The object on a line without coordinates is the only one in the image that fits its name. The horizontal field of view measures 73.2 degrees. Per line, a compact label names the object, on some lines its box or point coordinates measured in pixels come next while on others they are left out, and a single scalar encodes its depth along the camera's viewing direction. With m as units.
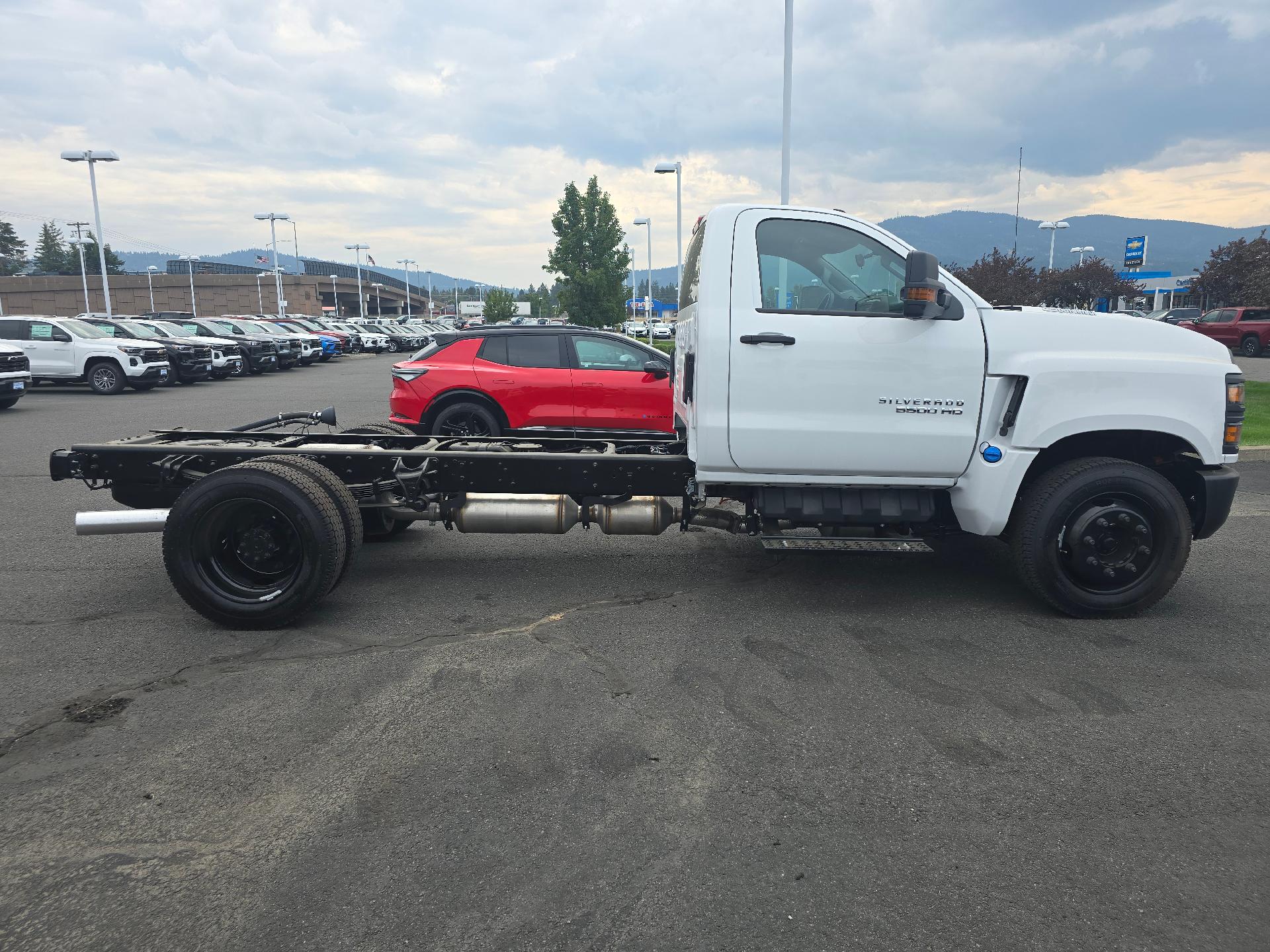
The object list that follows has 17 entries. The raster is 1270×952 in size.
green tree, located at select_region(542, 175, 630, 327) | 38.50
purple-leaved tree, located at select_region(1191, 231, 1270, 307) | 39.94
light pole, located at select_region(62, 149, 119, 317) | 35.00
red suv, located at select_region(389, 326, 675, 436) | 9.47
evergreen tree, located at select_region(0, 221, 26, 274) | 121.94
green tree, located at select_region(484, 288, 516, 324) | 94.94
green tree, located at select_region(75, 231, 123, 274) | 106.12
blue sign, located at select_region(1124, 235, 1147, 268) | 64.88
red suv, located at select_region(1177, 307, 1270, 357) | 32.53
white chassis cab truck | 4.72
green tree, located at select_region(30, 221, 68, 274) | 123.50
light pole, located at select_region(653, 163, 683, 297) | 36.34
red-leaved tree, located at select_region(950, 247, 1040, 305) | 38.41
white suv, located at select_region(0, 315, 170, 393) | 19.62
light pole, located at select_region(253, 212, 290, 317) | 55.11
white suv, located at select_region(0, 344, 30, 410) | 15.58
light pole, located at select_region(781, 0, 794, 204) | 14.70
